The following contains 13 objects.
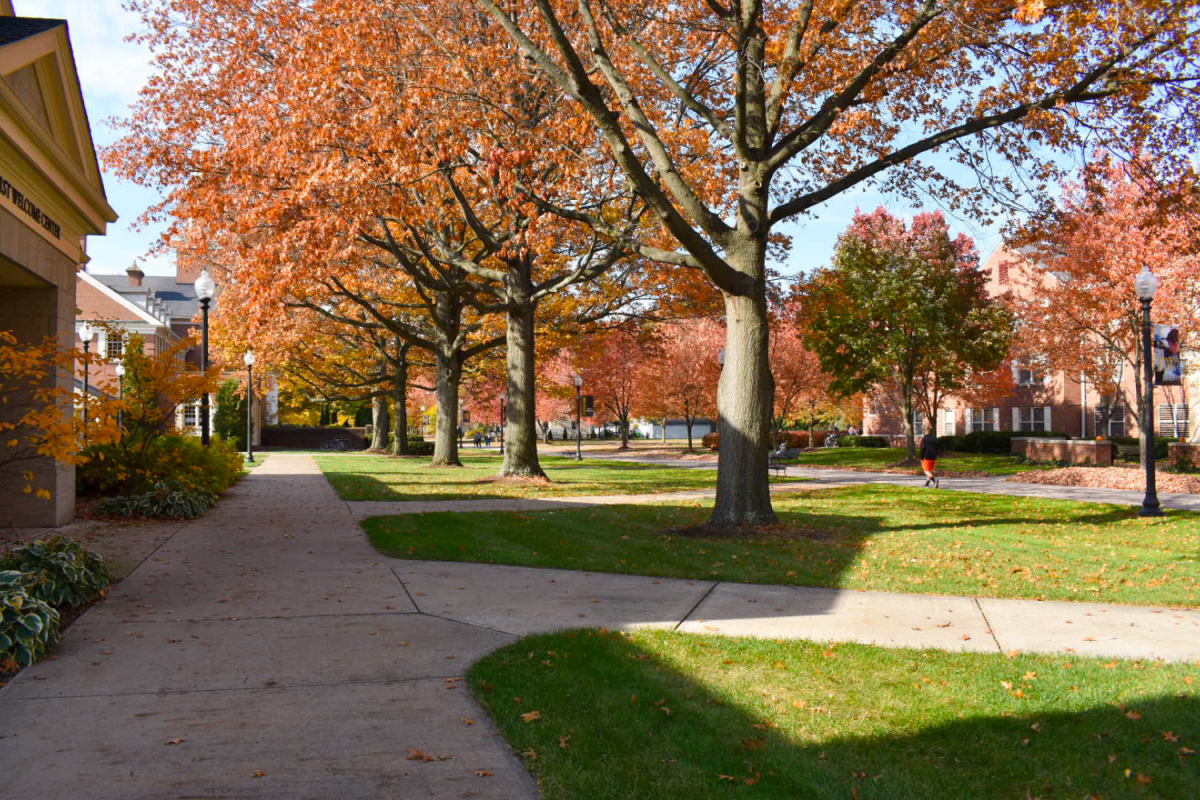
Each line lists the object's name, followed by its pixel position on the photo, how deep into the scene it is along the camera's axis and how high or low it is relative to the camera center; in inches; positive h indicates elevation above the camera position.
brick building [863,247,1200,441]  1430.9 +24.7
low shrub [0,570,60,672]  205.6 -50.2
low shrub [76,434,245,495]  545.0 -28.2
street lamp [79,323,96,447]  989.5 +110.5
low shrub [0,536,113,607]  256.1 -45.3
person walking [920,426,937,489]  812.6 -32.3
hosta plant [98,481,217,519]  501.1 -46.8
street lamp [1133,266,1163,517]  551.5 +42.6
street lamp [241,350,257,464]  1081.1 +42.0
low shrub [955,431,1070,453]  1460.4 -30.9
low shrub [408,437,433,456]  1587.1 -43.1
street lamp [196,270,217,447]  652.7 +100.5
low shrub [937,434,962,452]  1518.2 -37.0
